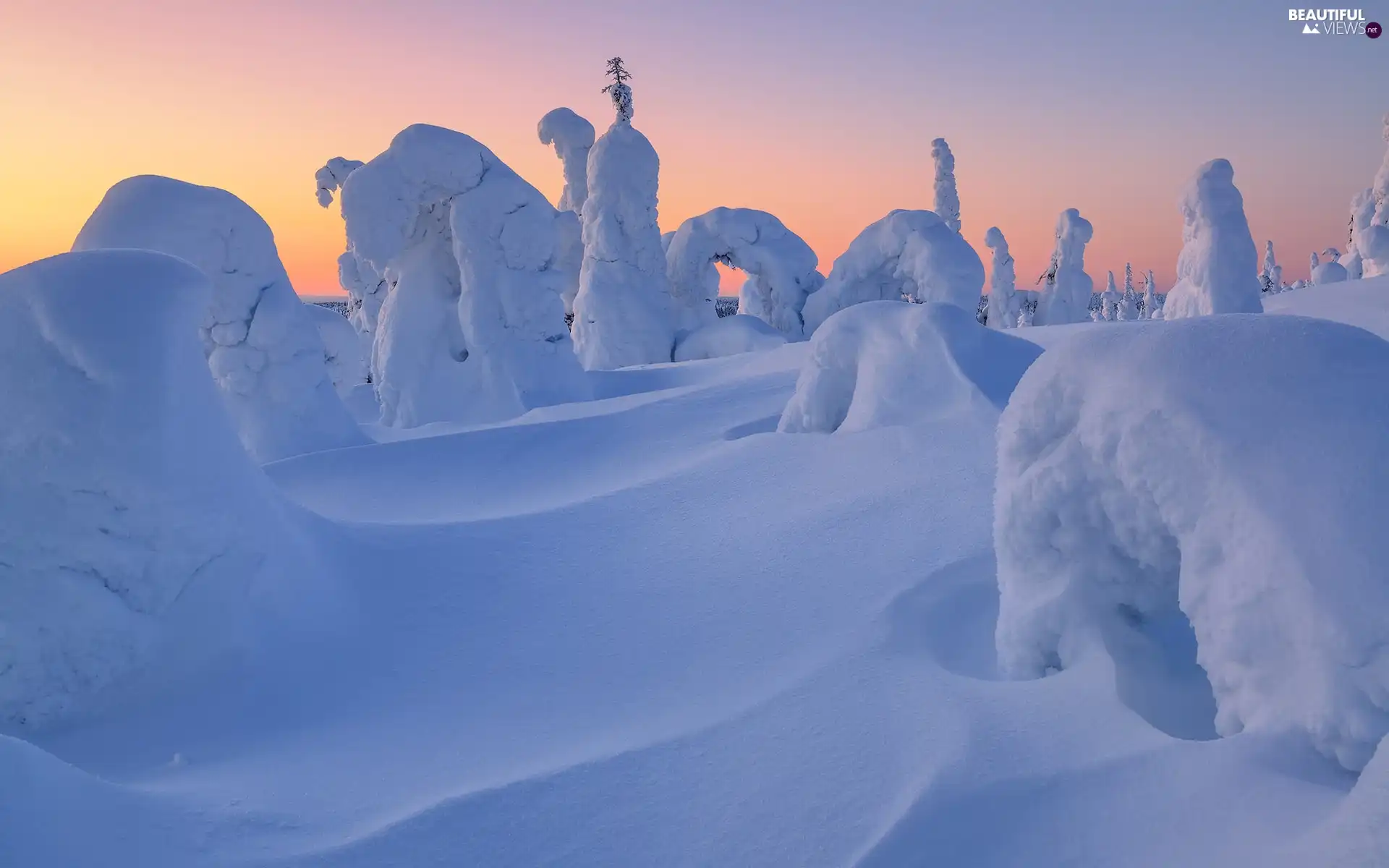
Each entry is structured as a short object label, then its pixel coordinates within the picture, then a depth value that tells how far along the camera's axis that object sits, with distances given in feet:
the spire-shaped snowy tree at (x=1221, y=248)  42.68
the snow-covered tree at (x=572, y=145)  72.02
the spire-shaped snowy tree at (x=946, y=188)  87.81
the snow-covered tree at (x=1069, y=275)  90.27
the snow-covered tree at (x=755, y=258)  68.49
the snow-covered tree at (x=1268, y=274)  154.10
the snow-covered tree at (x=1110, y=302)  148.87
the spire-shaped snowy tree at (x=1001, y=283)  95.71
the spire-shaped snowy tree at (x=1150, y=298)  160.66
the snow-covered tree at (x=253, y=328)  29.07
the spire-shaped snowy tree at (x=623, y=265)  61.87
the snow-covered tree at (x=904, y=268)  54.44
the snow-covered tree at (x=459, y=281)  39.40
